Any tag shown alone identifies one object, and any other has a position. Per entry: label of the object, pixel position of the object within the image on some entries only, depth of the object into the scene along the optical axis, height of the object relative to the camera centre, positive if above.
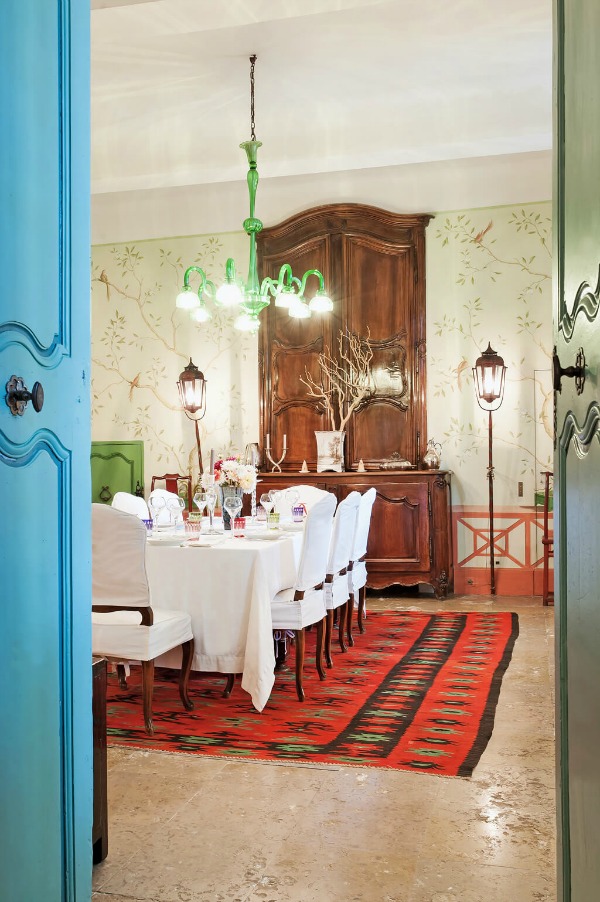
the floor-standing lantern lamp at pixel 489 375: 6.56 +0.52
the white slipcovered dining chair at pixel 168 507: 4.72 -0.35
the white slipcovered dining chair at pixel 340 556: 4.48 -0.62
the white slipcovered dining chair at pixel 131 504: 5.37 -0.39
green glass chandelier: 4.96 +0.89
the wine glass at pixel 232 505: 4.60 -0.34
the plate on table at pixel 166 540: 4.00 -0.46
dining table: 3.74 -0.71
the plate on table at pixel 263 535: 4.23 -0.47
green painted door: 1.22 -0.02
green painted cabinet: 7.71 -0.23
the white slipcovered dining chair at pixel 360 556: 5.15 -0.72
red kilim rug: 3.26 -1.20
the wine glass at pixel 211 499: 4.65 -0.31
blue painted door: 1.46 -0.03
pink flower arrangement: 4.65 -0.18
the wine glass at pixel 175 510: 4.74 -0.37
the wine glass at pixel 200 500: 4.61 -0.31
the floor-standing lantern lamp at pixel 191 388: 7.23 +0.47
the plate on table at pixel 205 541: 3.94 -0.48
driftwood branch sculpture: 7.10 +0.55
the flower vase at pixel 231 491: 4.66 -0.26
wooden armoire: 7.02 +0.96
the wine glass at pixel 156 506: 4.71 -0.35
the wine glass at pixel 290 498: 5.76 -0.38
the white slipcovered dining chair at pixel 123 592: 3.38 -0.60
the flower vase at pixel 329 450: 6.96 -0.06
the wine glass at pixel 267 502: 4.94 -0.35
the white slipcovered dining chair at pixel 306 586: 3.92 -0.68
